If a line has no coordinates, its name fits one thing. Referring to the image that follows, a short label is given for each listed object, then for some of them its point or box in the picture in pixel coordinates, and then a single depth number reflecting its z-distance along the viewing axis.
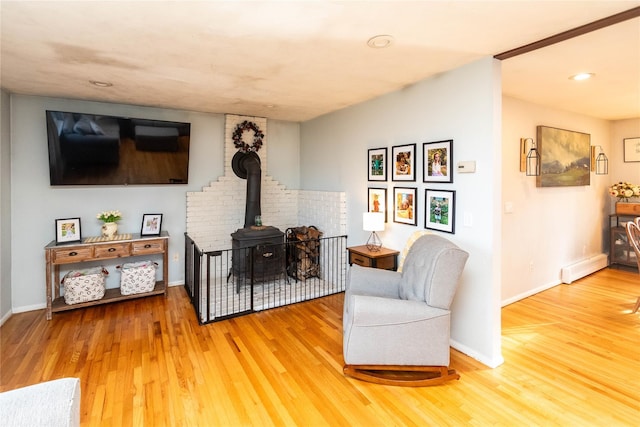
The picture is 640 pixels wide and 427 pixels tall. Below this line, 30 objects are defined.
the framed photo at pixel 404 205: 3.32
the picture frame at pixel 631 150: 4.98
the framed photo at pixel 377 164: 3.66
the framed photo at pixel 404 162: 3.28
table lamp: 3.54
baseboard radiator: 4.44
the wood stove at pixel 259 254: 4.19
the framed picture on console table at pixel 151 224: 4.18
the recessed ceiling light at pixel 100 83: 3.12
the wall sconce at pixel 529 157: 3.80
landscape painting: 4.01
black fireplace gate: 3.66
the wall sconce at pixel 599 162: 4.92
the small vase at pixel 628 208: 4.92
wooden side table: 3.45
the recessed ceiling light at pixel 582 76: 2.98
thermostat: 2.64
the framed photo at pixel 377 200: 3.71
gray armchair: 2.24
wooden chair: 3.43
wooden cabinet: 5.03
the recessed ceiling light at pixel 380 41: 2.18
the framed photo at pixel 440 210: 2.85
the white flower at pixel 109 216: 3.90
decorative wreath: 4.80
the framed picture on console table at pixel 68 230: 3.68
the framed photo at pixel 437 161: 2.85
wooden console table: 3.44
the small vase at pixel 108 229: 3.90
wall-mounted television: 3.62
